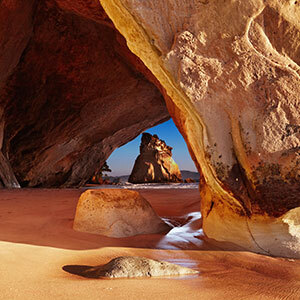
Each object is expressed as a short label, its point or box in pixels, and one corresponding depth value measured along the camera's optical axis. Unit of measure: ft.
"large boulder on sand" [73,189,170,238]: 9.74
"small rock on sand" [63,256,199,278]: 5.25
